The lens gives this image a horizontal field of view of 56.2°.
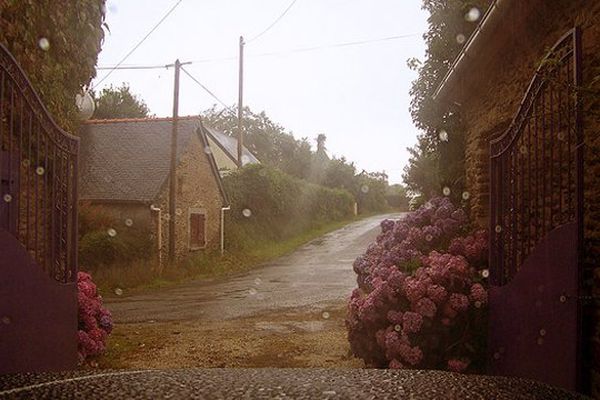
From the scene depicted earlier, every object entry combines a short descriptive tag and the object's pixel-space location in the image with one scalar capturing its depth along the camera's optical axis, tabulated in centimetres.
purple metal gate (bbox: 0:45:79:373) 374
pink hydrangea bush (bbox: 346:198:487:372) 518
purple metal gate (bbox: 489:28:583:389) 343
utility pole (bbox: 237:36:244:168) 2650
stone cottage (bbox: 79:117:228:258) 1836
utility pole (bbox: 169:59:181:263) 1773
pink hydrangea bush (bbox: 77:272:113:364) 563
